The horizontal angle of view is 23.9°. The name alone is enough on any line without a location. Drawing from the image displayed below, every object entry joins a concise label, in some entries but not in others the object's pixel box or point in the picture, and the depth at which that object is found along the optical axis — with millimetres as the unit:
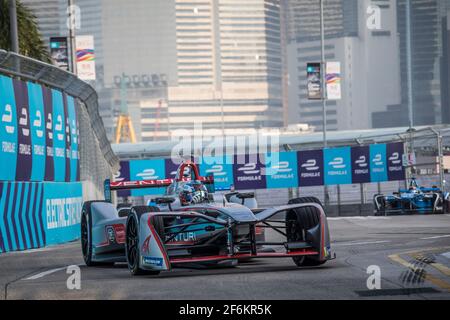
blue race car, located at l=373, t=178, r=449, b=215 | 34438
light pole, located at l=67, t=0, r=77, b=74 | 36097
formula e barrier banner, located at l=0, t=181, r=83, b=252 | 19078
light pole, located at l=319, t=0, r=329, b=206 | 53531
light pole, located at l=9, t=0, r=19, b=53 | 24734
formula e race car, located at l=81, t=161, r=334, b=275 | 12062
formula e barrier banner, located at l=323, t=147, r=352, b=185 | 41219
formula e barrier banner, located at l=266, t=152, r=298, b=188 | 41344
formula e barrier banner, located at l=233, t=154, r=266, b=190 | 41438
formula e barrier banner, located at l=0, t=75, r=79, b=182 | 19406
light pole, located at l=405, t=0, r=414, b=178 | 38625
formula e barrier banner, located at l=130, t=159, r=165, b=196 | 40688
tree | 35562
